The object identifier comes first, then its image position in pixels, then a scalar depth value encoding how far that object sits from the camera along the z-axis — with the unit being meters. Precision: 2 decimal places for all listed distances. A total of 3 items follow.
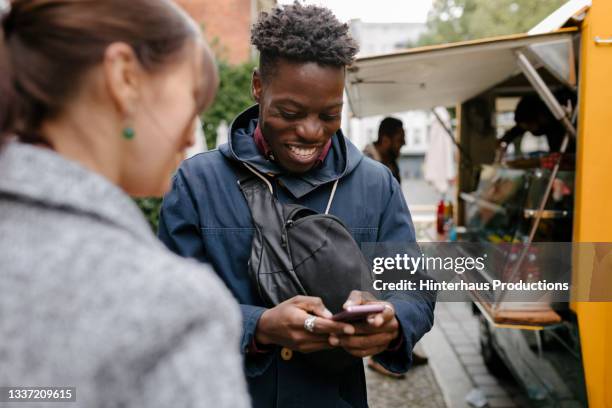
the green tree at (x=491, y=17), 16.47
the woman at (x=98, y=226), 0.76
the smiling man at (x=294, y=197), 1.72
